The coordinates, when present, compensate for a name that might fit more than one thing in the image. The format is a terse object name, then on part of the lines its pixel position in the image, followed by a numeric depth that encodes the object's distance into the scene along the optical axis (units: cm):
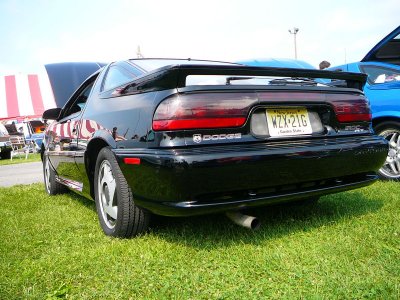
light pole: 3136
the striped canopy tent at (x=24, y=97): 1711
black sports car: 196
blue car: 420
